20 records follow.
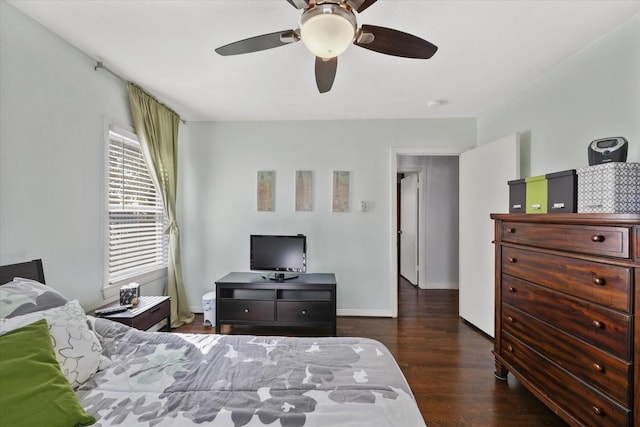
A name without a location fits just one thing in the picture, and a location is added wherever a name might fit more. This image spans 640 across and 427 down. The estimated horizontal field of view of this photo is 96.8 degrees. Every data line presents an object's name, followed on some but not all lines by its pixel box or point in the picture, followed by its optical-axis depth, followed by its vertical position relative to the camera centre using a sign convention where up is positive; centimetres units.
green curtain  277 +61
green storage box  195 +14
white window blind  255 -1
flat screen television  322 -45
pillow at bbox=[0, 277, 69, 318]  126 -40
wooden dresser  132 -56
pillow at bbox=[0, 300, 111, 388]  116 -56
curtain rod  229 +123
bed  99 -72
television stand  302 -96
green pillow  86 -56
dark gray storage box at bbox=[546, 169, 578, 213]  173 +14
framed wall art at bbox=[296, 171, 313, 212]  363 +30
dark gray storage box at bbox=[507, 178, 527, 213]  215 +14
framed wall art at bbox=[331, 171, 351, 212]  361 +31
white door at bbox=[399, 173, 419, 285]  525 -27
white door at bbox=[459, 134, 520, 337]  283 +1
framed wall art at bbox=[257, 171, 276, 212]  364 +31
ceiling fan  125 +89
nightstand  208 -77
